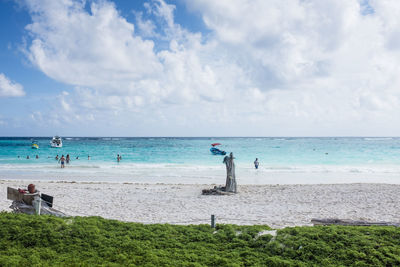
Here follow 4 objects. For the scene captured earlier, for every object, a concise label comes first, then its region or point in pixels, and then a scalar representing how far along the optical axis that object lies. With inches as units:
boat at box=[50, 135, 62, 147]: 2832.2
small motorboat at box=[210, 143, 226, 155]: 2118.6
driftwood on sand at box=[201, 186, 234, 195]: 655.8
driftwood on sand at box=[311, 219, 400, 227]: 325.2
